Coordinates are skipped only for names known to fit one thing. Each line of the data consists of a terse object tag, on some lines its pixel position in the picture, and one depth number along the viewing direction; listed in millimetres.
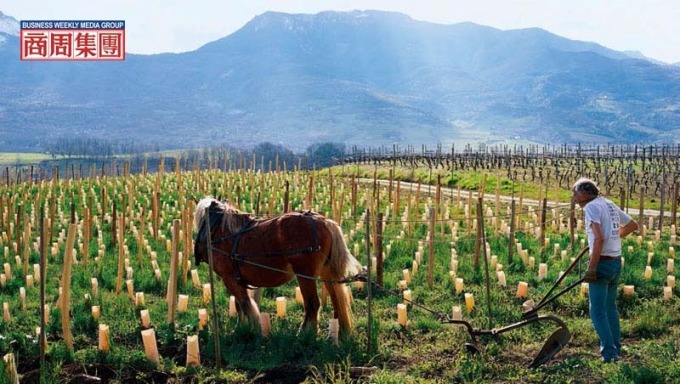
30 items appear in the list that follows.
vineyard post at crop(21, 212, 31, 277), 11836
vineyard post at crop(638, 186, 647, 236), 15598
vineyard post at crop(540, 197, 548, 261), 13441
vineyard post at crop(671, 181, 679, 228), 17534
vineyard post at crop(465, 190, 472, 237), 15680
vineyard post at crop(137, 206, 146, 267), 13077
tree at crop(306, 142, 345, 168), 110188
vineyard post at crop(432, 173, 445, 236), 19906
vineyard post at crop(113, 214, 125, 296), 10897
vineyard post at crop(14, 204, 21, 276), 13867
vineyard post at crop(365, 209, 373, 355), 7918
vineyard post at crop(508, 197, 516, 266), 12383
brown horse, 8656
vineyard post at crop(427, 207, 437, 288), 11186
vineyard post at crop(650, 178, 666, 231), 17031
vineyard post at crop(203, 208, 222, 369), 7404
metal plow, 7234
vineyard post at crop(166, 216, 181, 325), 8633
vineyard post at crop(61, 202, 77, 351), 8062
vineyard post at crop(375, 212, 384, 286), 11141
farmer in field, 7109
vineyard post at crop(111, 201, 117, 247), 15398
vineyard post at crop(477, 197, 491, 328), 8977
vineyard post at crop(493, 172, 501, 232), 20066
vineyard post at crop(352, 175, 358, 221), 20259
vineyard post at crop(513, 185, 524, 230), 17845
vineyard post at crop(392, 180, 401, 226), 20672
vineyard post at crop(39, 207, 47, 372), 7102
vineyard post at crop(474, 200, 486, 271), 11757
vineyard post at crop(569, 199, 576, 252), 14104
